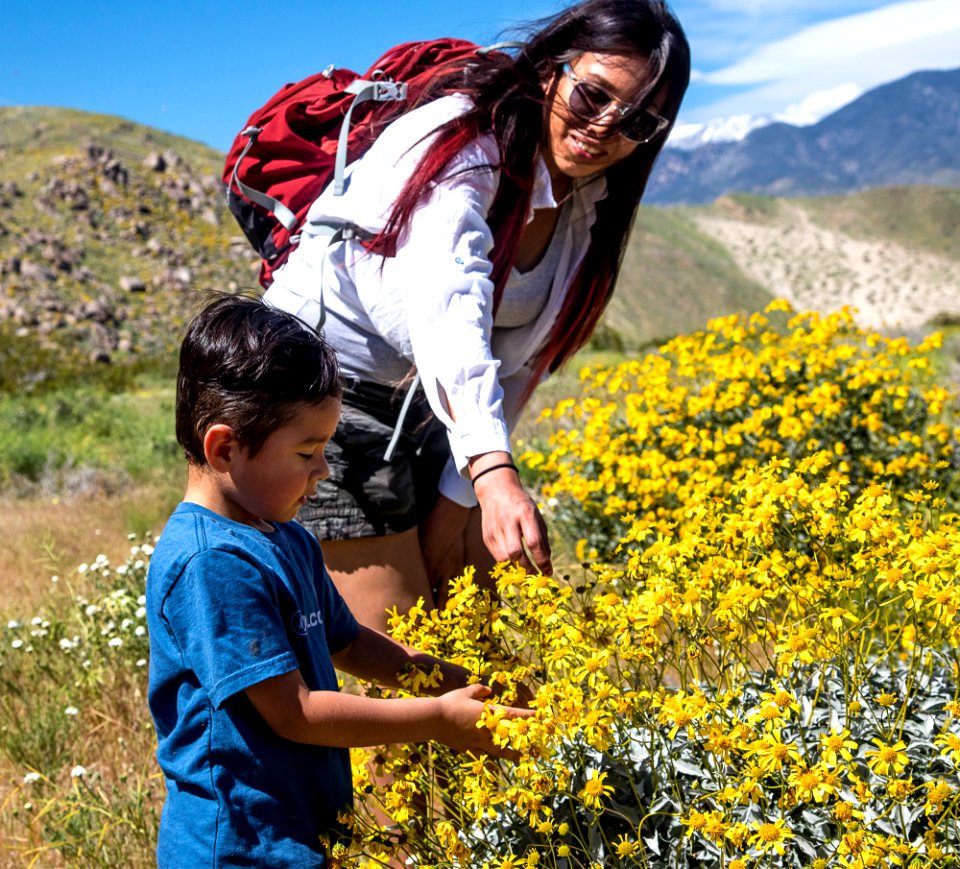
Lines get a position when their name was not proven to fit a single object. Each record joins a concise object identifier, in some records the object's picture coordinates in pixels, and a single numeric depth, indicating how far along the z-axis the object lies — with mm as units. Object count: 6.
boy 1401
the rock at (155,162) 37219
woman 1678
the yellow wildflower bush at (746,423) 4027
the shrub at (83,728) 2422
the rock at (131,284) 28469
